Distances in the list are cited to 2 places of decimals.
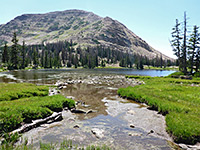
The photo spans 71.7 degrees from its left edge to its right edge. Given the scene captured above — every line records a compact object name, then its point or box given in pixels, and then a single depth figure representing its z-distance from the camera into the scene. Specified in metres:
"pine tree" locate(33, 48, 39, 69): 147.88
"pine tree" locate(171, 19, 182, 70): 60.48
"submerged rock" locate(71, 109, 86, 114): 14.94
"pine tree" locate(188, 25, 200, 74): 56.61
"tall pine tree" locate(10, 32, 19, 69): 109.69
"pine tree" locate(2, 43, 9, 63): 121.00
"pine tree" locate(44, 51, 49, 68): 157.52
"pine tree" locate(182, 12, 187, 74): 54.83
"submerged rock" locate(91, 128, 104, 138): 9.61
